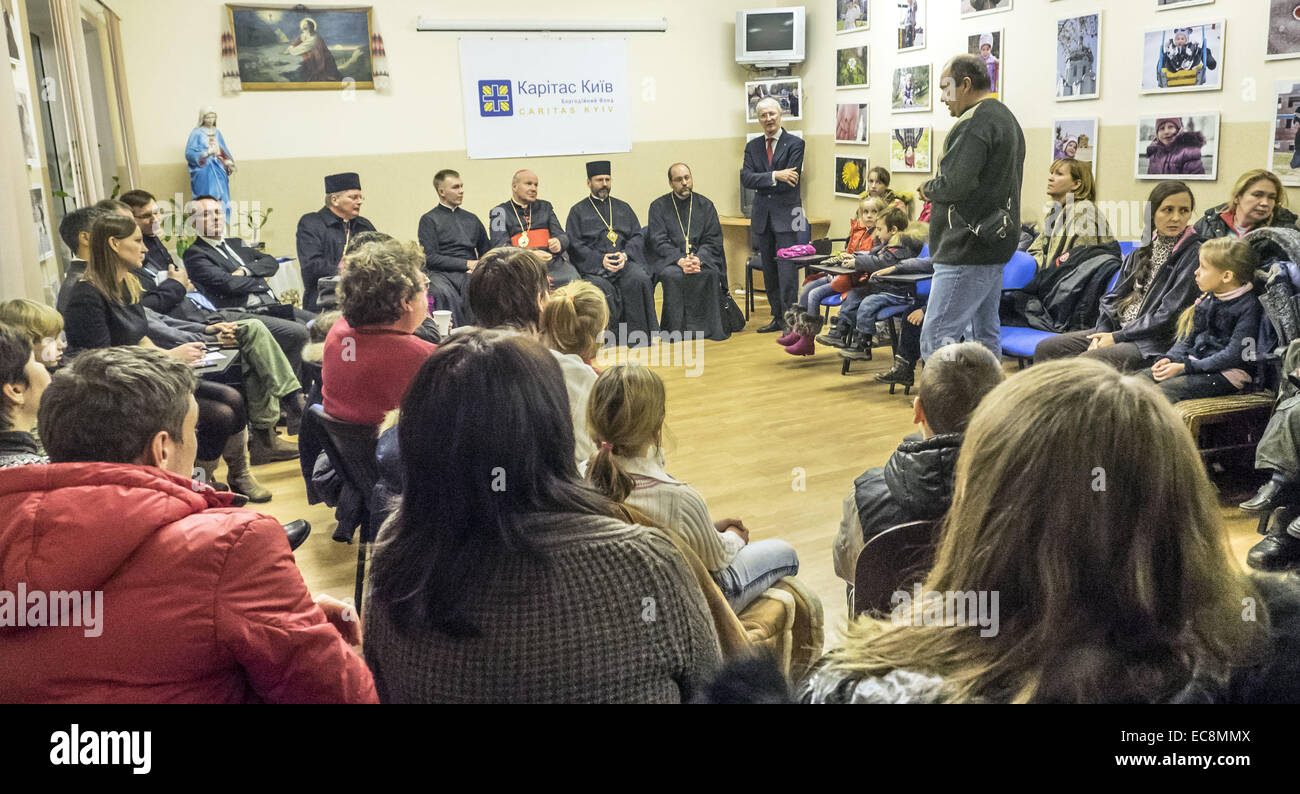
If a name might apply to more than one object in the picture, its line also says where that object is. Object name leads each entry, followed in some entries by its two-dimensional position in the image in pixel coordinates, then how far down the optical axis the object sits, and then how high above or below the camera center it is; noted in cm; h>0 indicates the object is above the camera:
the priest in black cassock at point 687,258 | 761 -55
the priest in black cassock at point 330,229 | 643 -18
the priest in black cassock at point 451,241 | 705 -33
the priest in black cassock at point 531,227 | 736 -26
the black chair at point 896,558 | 197 -75
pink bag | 753 -53
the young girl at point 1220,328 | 377 -63
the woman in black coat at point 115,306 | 384 -37
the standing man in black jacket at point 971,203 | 427 -12
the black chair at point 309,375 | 403 -87
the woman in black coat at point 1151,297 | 424 -58
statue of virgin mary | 776 +37
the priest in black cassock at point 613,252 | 754 -48
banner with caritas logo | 898 +88
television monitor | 934 +138
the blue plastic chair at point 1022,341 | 499 -85
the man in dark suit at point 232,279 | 546 -41
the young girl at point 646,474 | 216 -62
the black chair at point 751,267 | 836 -70
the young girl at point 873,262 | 623 -52
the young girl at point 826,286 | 657 -71
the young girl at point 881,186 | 732 -5
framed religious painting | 812 +129
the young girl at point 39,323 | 332 -37
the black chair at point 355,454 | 285 -73
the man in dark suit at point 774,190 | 813 -6
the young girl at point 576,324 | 311 -41
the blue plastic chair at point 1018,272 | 553 -55
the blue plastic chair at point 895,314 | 597 -81
